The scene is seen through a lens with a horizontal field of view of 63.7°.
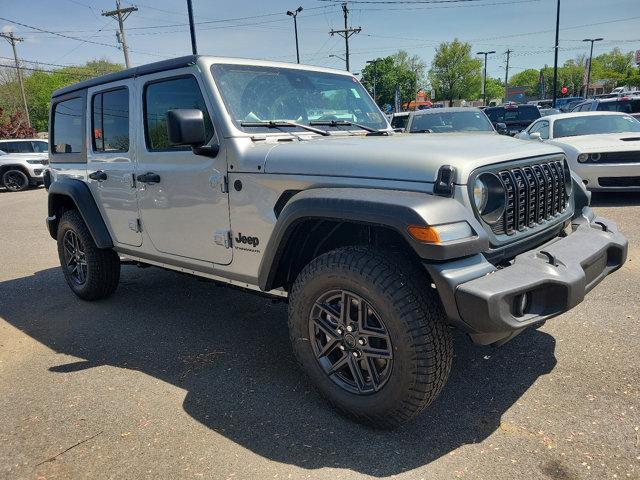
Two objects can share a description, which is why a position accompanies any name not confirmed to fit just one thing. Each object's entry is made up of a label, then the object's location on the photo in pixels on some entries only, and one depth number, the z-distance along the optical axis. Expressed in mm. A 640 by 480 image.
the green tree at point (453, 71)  84125
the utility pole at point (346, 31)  39141
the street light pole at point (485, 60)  68525
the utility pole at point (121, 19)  31298
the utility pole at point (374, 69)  60438
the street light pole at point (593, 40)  61144
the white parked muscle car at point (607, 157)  7863
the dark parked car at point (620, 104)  13812
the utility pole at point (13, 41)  40844
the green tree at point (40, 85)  56500
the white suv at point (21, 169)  16812
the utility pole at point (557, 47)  30125
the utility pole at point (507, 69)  97312
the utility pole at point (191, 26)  18344
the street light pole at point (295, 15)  34947
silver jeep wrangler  2354
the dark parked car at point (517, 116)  16047
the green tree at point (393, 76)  70656
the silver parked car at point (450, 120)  10344
